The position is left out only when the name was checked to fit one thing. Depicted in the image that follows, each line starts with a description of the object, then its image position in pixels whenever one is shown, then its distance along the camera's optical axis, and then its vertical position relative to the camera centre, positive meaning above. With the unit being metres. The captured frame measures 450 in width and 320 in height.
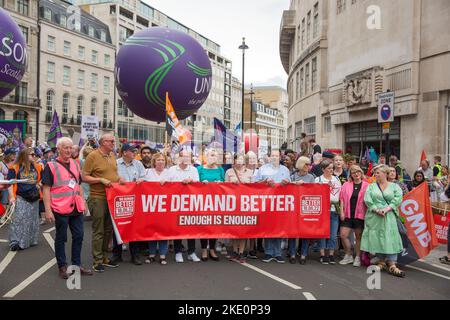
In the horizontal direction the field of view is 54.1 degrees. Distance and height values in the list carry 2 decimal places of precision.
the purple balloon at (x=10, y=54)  9.33 +2.24
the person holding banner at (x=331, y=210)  7.46 -0.85
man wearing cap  6.95 -0.25
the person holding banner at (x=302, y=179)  7.35 -0.34
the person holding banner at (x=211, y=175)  7.34 -0.28
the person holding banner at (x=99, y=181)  6.38 -0.36
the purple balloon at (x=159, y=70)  9.66 +1.95
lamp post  30.89 +7.82
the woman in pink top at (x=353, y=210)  7.26 -0.82
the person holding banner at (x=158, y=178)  7.11 -0.34
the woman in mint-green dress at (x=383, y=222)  6.77 -0.96
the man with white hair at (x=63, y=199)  5.94 -0.58
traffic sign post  11.18 +1.31
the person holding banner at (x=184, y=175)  7.23 -0.28
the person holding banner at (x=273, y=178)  7.41 -0.32
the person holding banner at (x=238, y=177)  7.45 -0.31
